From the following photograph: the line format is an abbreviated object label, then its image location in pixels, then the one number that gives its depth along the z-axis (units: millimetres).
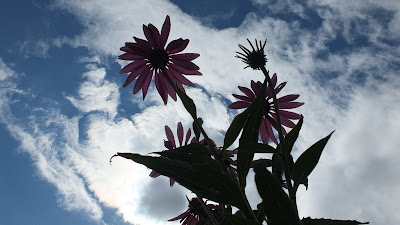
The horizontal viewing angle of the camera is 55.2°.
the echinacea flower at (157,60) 458
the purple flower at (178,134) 566
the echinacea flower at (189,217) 539
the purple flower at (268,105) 487
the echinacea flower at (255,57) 427
